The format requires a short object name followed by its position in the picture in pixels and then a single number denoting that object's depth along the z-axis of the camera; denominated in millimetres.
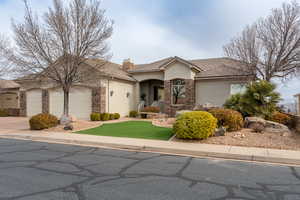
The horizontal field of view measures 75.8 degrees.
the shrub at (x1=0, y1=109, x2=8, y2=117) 21736
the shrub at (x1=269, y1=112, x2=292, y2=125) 11242
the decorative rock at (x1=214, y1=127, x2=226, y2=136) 9133
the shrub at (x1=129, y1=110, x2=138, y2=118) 18775
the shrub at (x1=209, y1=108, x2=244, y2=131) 9812
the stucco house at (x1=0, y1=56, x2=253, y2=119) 16547
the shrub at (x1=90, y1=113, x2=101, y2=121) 15609
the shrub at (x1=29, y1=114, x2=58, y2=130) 11797
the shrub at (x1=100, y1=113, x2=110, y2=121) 15778
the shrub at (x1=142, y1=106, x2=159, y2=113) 18209
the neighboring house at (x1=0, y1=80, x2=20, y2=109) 23766
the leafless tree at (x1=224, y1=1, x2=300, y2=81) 12977
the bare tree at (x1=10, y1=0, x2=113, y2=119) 11211
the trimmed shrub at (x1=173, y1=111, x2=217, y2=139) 8484
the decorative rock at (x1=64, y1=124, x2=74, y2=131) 11820
